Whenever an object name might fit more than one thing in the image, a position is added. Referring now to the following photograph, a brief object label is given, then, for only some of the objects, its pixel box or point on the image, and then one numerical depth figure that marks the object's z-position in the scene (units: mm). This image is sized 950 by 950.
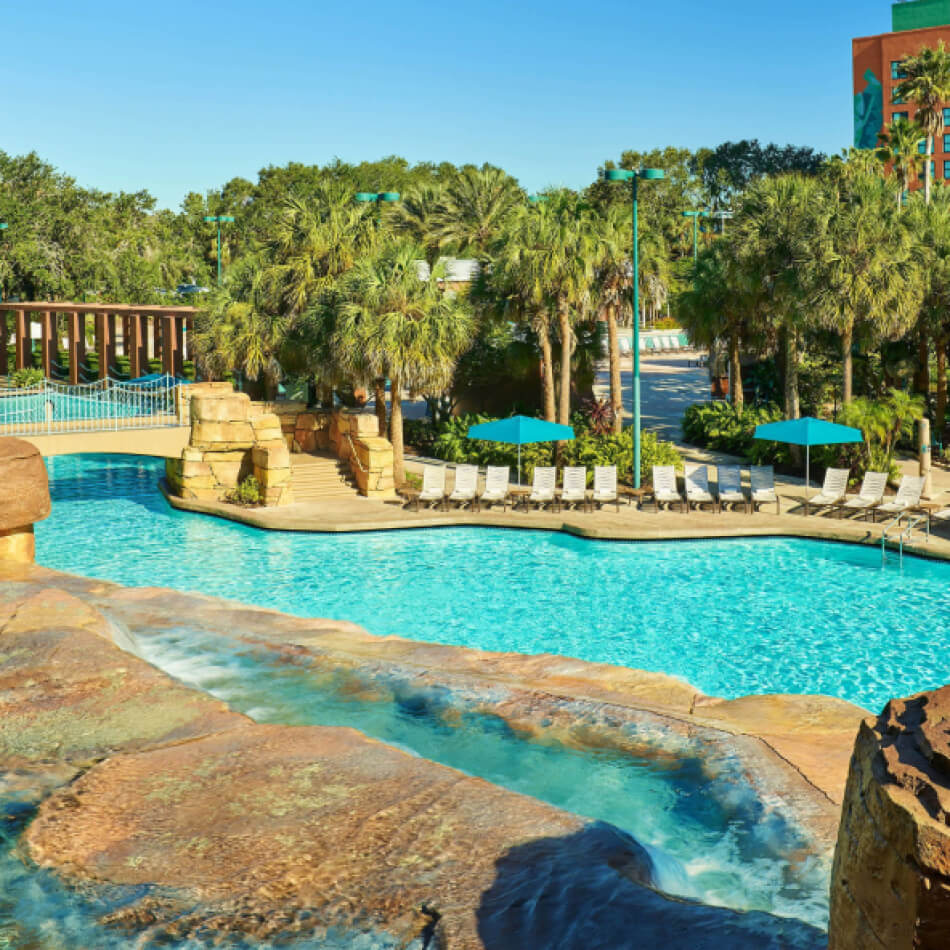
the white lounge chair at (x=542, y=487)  23438
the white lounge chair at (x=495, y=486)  23656
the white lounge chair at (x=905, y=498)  21297
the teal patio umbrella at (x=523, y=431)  24031
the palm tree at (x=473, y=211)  34438
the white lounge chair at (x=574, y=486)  23438
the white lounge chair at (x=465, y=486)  23547
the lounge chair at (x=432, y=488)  23703
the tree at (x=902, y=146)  58531
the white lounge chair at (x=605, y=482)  23828
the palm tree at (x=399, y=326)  24594
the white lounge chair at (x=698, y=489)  23328
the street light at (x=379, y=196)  26688
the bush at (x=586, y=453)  26312
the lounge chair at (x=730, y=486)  23234
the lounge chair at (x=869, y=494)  21906
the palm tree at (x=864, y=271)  24562
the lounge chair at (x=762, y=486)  23000
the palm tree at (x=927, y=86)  57594
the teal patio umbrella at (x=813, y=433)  22453
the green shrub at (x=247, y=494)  24469
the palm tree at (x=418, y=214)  35562
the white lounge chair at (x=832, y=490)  22406
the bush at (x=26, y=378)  43062
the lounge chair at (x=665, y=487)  23569
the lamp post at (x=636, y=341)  22906
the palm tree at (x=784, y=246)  25188
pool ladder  18906
